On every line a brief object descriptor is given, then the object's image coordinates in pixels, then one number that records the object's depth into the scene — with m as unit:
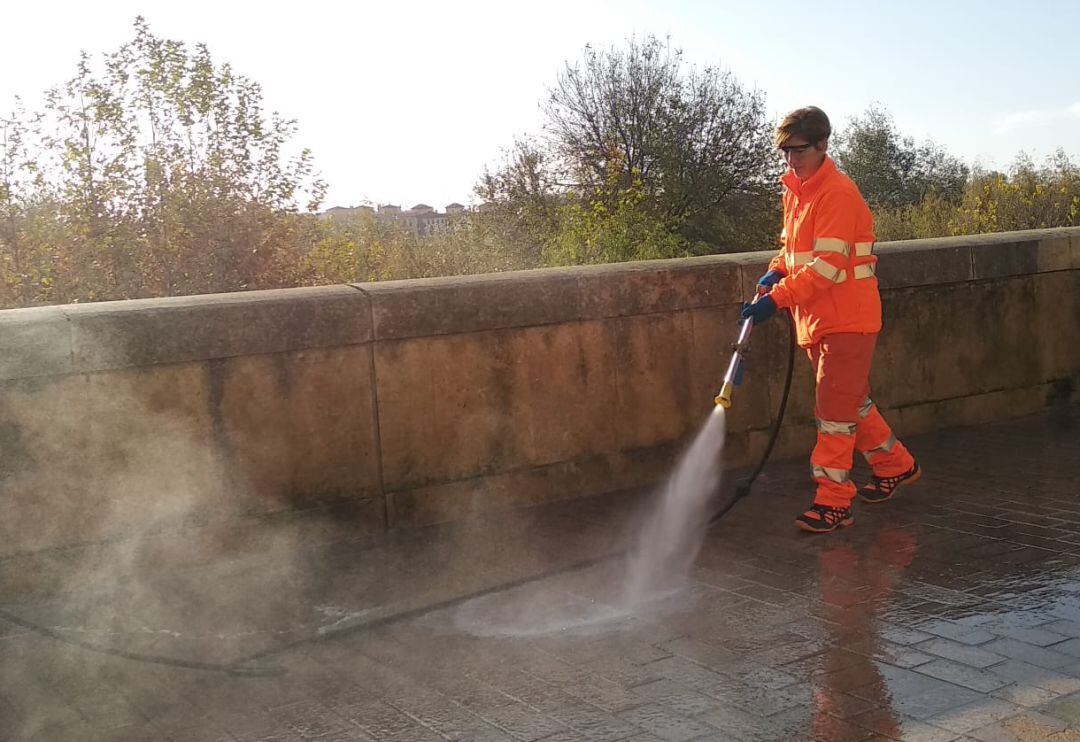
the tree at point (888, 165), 37.50
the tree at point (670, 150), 29.36
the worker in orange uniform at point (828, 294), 4.81
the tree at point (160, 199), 9.96
